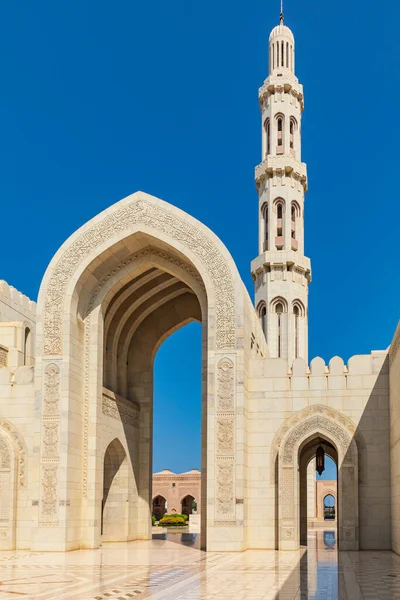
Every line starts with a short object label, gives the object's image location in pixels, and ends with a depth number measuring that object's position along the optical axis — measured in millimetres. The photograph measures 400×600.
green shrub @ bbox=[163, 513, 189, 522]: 38375
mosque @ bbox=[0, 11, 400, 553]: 18672
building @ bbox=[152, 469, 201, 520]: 46344
